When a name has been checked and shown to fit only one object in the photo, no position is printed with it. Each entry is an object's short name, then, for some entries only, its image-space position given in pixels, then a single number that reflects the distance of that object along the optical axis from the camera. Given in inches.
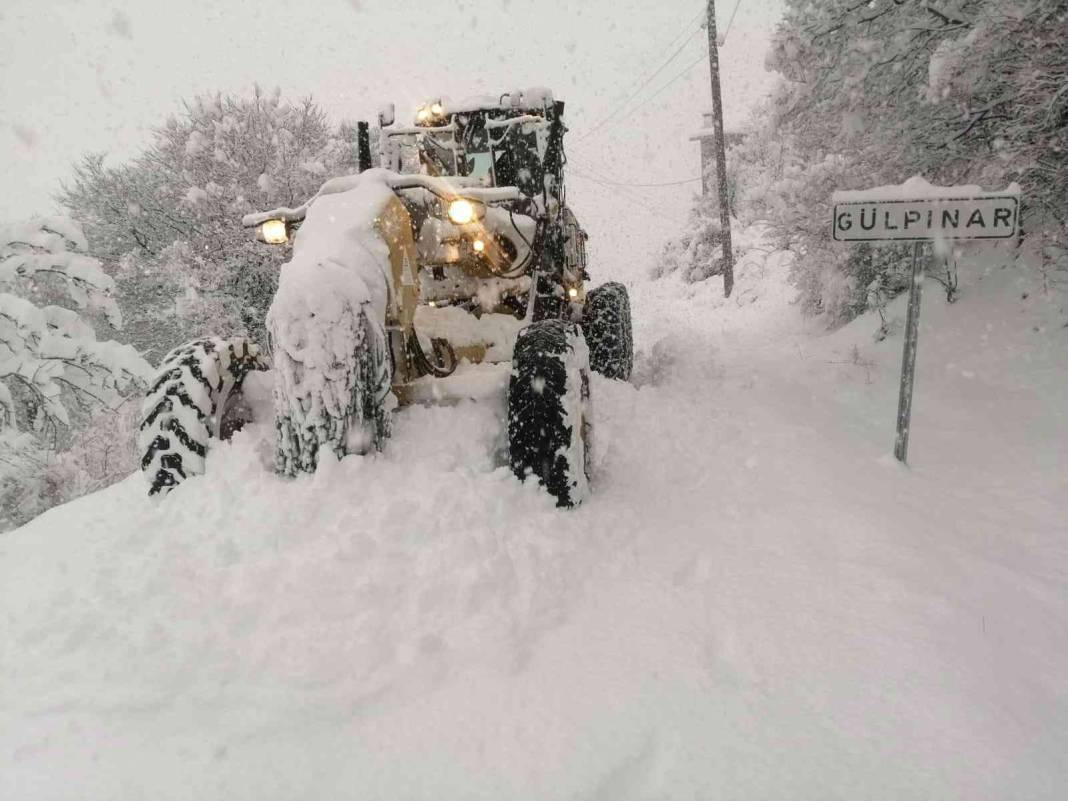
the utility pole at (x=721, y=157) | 687.7
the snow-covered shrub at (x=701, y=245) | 926.4
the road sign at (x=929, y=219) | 152.3
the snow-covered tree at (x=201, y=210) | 534.9
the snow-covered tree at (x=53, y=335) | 235.1
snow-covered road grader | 115.9
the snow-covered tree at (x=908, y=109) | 180.7
